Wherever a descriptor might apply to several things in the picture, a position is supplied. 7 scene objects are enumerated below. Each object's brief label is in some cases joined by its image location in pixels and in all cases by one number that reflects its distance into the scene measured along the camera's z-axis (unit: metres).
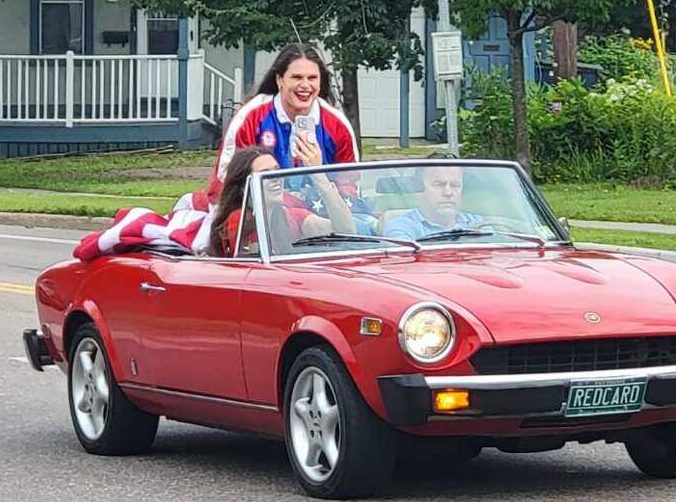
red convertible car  6.36
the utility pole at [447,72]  19.83
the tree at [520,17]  22.67
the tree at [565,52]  31.59
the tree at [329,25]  24.12
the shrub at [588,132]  24.61
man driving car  7.55
